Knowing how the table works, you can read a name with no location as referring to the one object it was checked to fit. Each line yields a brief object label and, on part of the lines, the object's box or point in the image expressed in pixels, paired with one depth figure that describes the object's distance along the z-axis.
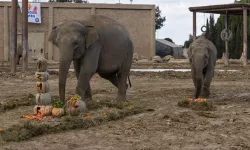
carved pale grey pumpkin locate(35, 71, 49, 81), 13.87
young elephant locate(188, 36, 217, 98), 18.46
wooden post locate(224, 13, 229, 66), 48.55
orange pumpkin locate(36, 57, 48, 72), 13.95
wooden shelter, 44.09
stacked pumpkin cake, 13.44
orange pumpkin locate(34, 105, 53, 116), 13.34
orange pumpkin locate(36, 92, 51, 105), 13.63
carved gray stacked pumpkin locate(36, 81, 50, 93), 13.79
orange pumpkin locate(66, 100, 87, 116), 13.14
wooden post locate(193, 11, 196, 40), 43.38
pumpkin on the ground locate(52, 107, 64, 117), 13.05
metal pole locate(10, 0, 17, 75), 31.90
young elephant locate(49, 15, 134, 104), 14.24
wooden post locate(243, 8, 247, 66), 44.19
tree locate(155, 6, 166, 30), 125.60
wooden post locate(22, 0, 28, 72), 31.69
